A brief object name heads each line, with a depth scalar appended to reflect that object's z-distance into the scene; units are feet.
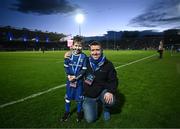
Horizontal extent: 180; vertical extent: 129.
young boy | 9.04
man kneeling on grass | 9.13
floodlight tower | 74.51
